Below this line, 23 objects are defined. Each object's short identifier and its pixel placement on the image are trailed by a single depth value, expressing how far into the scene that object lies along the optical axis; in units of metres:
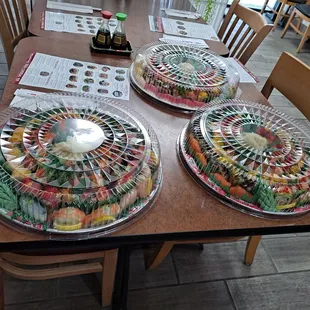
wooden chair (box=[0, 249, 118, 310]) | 0.94
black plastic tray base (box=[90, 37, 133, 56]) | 1.33
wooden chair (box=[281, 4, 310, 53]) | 3.70
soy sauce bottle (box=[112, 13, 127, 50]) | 1.32
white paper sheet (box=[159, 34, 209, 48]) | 1.55
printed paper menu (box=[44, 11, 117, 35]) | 1.48
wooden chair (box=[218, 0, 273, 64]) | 1.70
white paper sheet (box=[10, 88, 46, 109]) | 0.97
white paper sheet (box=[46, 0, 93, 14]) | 1.67
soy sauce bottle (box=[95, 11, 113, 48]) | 1.31
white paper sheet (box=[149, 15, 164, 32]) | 1.67
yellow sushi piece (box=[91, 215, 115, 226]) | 0.69
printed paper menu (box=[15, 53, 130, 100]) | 1.10
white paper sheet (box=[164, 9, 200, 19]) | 1.90
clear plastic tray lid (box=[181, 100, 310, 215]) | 0.79
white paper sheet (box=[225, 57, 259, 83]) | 1.36
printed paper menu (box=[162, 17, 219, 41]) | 1.69
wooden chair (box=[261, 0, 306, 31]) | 4.09
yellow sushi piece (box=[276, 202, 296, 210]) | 0.79
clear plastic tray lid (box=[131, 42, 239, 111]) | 1.10
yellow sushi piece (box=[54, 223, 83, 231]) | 0.67
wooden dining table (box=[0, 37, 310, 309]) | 0.65
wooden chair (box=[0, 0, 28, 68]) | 1.48
